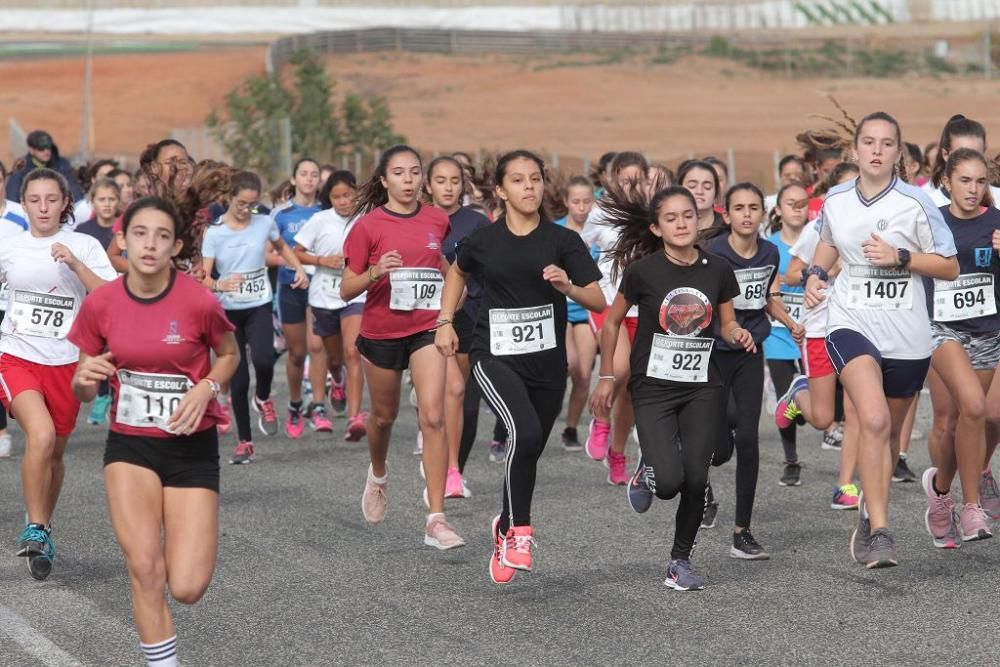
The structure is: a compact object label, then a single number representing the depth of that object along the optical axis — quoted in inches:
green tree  2532.1
